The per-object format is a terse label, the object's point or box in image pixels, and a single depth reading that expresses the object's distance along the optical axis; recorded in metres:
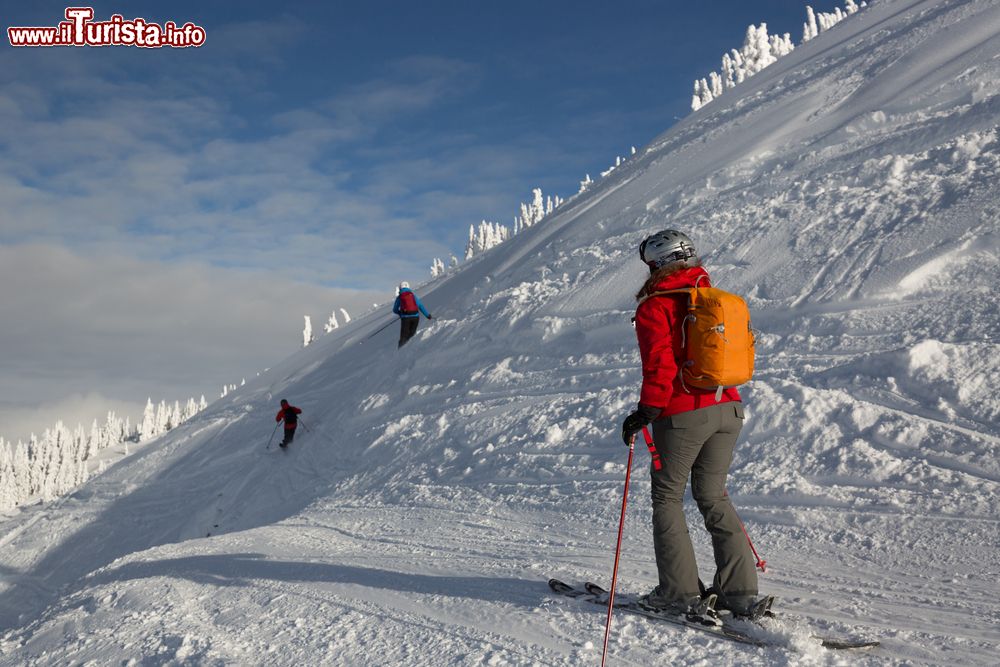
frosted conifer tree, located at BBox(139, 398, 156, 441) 149.00
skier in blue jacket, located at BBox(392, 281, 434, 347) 17.72
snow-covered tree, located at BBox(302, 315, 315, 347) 113.51
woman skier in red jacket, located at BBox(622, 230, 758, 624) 3.93
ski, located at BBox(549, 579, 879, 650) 3.69
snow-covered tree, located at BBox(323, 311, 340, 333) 111.62
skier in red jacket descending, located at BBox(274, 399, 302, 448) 16.06
